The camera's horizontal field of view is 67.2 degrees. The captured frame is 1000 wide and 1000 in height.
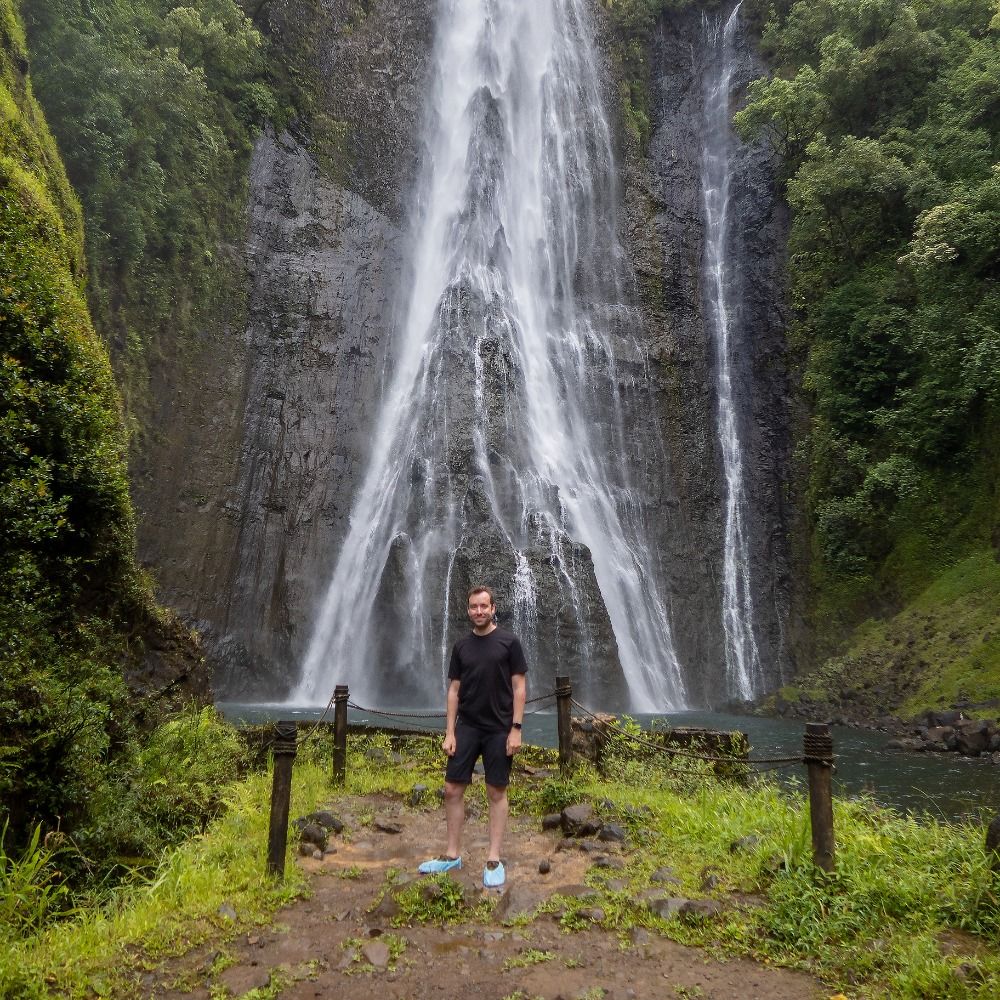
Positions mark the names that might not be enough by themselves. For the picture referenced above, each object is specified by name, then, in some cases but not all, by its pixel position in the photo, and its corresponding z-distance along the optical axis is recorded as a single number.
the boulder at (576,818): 5.70
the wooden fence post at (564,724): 7.18
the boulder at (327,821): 5.84
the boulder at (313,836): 5.45
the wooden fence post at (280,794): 4.79
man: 4.88
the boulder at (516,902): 4.21
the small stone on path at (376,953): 3.70
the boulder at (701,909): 4.05
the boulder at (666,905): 4.11
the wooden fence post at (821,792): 4.37
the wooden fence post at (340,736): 7.57
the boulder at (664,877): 4.59
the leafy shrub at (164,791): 5.37
